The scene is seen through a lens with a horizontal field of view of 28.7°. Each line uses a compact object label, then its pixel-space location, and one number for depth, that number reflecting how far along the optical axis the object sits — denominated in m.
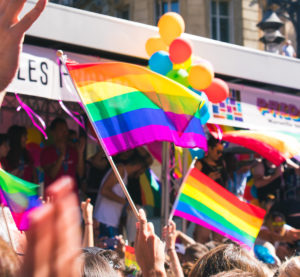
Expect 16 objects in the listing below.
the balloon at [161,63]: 5.44
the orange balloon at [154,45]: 5.70
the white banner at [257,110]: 6.45
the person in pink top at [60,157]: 6.02
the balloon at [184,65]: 5.49
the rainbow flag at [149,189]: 6.62
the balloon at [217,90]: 5.78
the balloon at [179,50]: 5.41
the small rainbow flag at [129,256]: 4.22
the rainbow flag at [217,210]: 5.01
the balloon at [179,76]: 5.44
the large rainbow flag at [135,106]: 4.14
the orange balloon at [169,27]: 5.64
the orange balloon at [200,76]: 5.38
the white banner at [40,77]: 5.00
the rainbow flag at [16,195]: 3.95
